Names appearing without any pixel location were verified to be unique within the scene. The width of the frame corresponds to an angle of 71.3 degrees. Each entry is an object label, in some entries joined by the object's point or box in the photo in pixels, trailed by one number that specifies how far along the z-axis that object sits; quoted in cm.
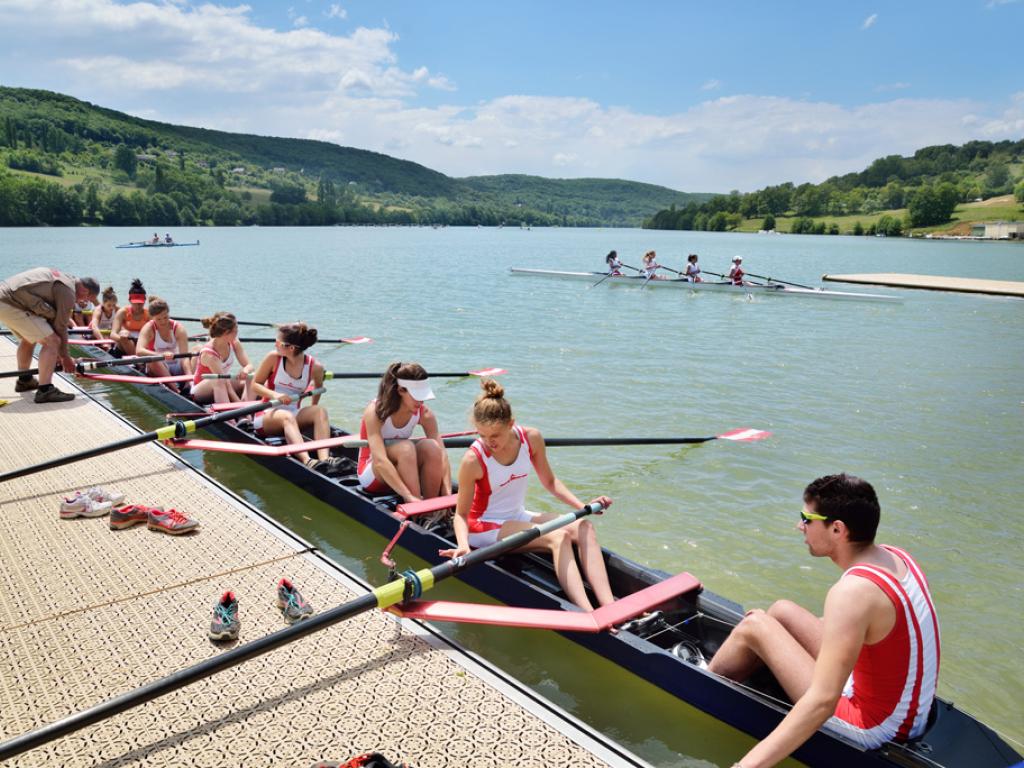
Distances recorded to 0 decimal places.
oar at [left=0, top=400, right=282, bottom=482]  624
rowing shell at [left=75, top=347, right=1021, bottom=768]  321
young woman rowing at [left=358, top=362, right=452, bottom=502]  575
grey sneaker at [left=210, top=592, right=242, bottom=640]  422
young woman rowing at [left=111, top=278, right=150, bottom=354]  1203
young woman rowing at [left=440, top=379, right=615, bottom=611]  457
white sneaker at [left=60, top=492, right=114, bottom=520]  588
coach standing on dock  901
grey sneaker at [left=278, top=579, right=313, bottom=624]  448
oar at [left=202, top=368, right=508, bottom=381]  884
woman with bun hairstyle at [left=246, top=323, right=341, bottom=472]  742
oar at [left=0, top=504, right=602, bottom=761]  302
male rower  274
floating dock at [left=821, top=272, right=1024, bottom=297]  2731
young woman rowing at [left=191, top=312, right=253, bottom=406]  863
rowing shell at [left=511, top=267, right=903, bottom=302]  2456
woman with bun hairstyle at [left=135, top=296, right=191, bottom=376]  1075
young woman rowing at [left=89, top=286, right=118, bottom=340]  1410
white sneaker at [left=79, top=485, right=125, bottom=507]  604
